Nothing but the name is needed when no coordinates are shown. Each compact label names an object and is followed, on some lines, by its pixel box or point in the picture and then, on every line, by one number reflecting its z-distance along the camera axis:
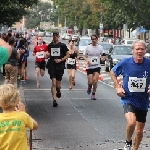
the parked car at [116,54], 30.89
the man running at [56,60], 15.12
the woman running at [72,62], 19.97
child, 5.57
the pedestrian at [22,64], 23.08
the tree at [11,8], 20.08
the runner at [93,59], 16.64
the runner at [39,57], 20.12
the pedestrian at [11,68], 16.92
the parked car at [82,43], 42.97
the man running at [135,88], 8.93
